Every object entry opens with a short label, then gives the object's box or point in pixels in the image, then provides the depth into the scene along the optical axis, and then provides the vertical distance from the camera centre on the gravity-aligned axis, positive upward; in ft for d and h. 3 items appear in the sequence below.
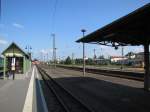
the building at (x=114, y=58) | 231.54 +2.99
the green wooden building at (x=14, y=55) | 45.19 +1.81
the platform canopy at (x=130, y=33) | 16.00 +5.02
